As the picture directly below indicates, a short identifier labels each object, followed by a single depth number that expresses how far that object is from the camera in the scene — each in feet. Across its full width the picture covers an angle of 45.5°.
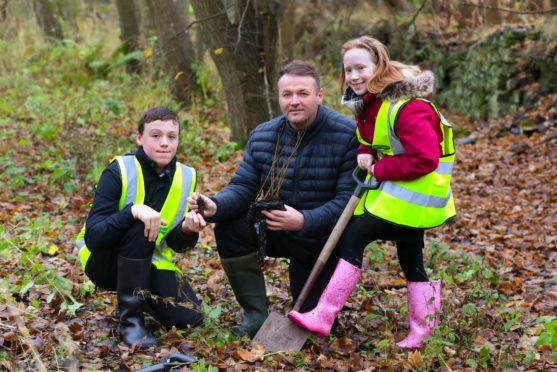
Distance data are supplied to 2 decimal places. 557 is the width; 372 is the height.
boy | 12.44
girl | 11.80
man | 13.03
